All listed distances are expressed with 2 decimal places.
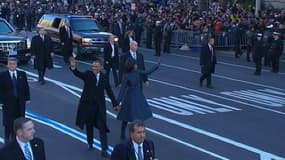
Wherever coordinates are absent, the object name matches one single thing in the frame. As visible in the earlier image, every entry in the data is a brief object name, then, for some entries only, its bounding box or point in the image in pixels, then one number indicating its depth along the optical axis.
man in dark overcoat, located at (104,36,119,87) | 18.23
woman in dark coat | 11.59
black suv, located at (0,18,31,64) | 23.03
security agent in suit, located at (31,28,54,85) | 18.50
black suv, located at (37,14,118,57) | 25.72
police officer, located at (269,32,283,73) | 23.39
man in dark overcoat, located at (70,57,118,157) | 11.09
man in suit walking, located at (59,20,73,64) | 24.04
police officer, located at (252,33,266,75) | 22.19
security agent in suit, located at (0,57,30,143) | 11.11
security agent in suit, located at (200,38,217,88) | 19.09
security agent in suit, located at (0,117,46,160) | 6.40
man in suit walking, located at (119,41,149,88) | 14.15
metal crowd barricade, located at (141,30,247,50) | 29.95
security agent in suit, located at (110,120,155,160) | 6.61
